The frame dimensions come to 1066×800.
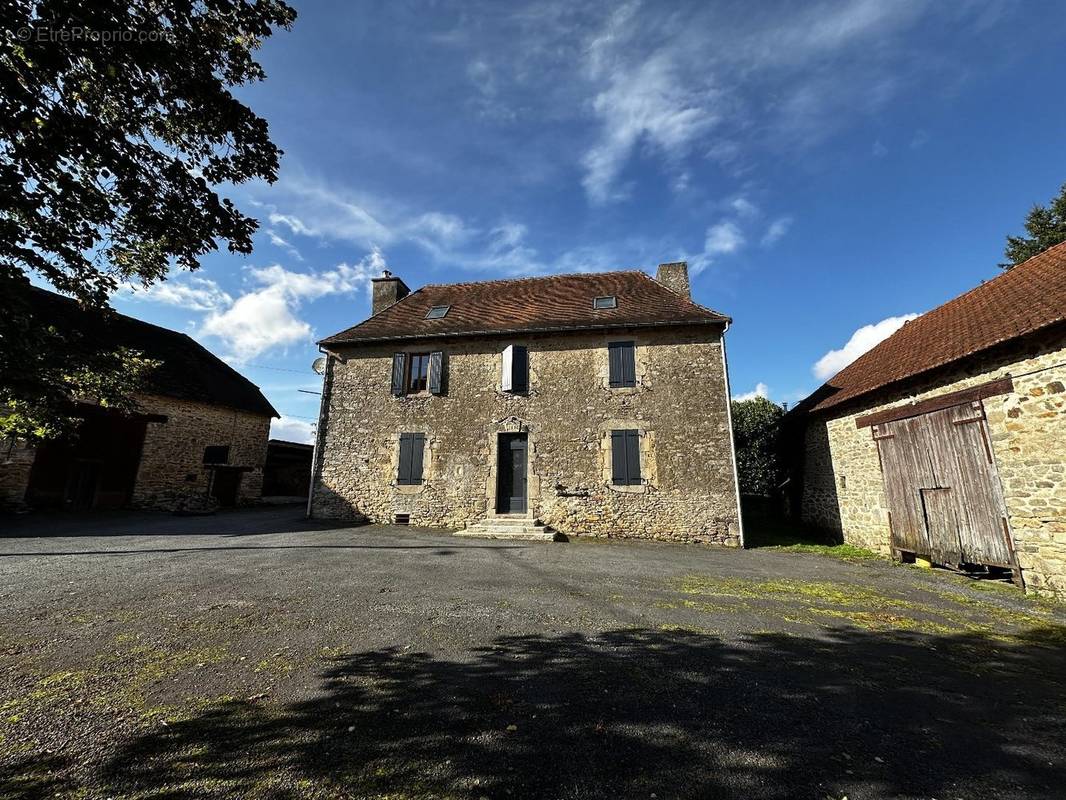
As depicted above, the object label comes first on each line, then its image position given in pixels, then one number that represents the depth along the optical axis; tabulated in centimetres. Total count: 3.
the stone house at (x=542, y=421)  1088
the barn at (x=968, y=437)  616
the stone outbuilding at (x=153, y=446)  1281
